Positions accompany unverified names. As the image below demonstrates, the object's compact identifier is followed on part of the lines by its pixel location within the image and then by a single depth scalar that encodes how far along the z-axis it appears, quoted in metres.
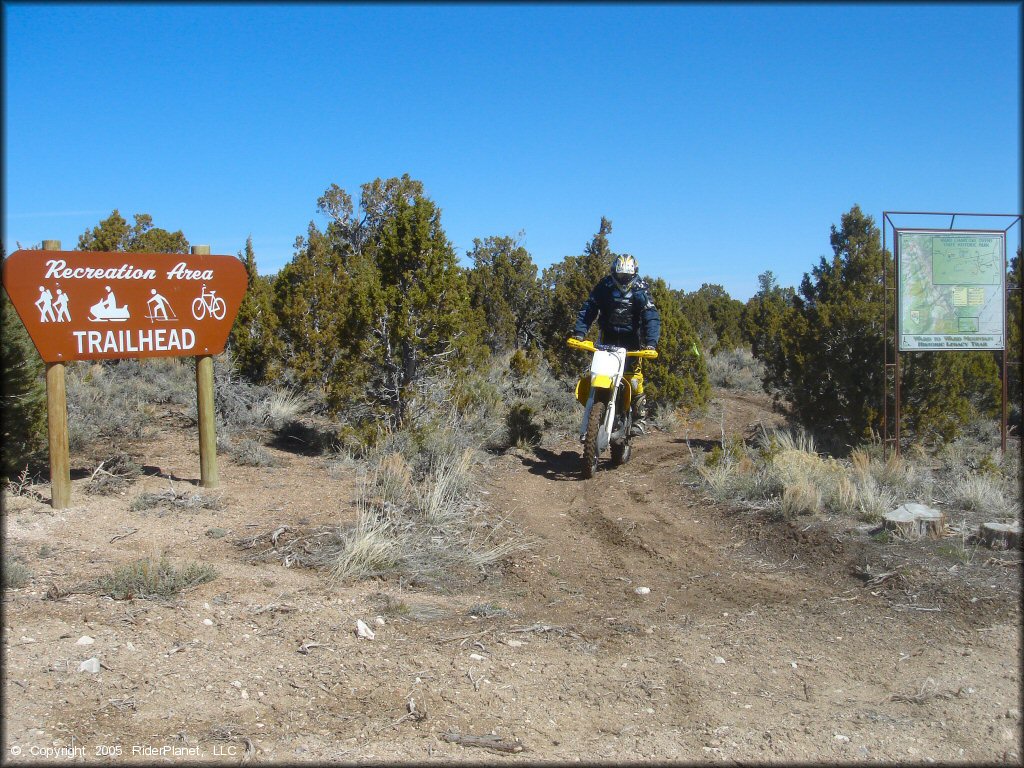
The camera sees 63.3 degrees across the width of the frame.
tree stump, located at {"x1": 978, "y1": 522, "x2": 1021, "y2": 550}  5.82
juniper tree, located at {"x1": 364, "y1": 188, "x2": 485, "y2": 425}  9.68
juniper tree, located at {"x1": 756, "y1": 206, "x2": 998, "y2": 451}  9.58
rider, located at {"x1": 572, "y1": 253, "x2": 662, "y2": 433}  9.48
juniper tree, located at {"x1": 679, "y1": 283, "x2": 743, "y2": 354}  26.09
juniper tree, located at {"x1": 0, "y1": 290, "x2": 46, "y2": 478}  7.30
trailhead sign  6.88
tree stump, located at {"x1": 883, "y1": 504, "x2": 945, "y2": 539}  6.14
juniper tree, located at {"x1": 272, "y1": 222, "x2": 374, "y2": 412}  12.78
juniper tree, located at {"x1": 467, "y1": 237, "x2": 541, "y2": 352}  19.31
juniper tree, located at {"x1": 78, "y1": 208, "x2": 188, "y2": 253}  18.66
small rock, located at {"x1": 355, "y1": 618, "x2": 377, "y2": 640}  4.71
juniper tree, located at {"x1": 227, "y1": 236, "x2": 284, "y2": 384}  12.48
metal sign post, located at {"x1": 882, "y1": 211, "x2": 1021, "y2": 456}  8.78
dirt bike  8.96
